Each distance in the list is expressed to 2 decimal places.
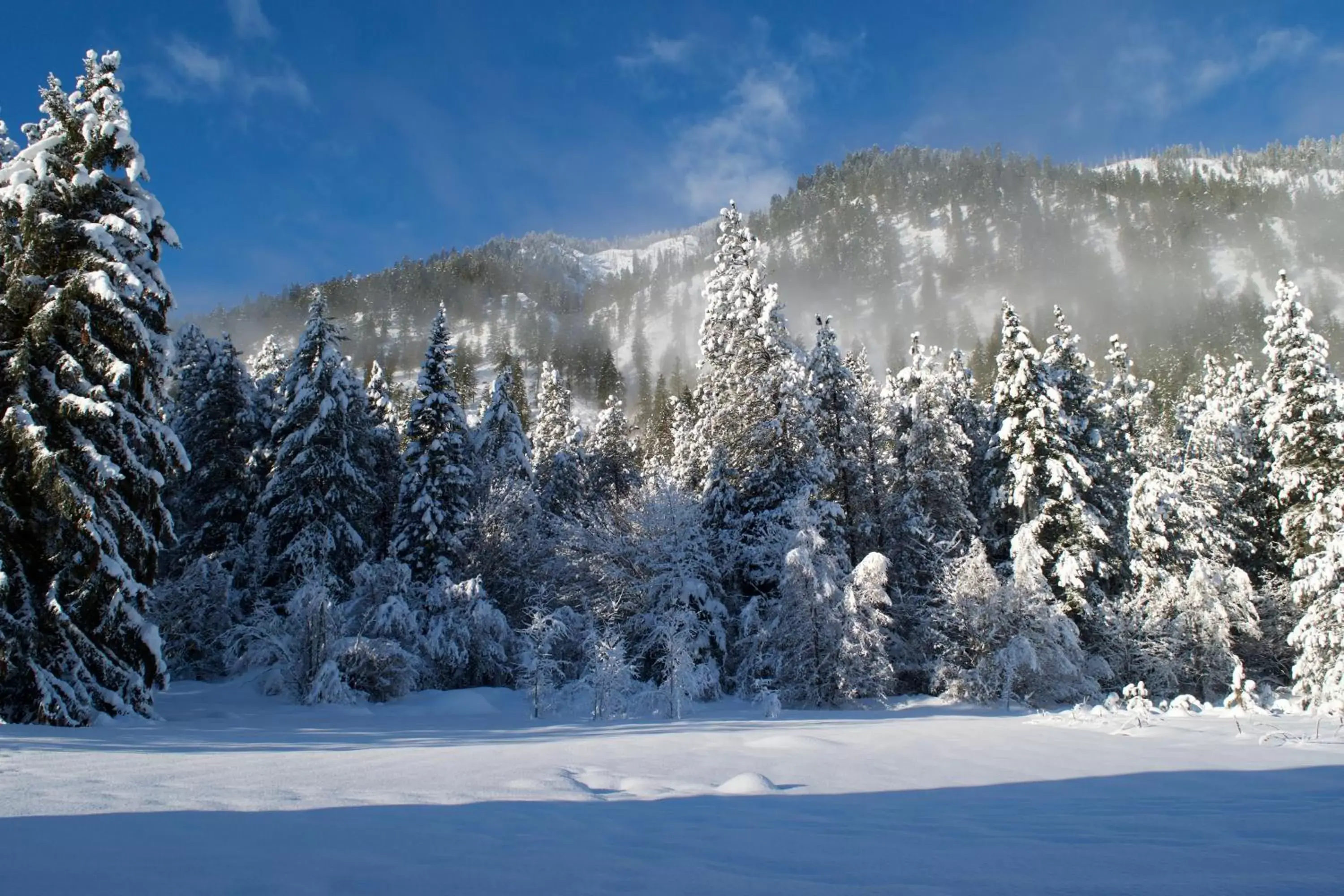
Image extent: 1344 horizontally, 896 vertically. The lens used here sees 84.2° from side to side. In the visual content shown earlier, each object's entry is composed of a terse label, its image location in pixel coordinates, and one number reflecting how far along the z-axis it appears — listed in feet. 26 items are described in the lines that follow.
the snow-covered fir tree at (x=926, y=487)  93.76
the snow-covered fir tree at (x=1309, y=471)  70.54
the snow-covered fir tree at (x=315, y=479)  87.81
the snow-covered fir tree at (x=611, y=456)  166.70
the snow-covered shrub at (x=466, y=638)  76.38
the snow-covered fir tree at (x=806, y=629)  69.67
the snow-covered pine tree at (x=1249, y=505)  92.63
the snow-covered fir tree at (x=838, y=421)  91.45
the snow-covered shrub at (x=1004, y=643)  71.61
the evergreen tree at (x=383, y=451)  111.75
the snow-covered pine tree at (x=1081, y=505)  87.10
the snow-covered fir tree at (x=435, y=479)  89.81
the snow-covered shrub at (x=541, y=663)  57.55
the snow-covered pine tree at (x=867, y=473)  93.20
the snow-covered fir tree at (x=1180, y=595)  83.51
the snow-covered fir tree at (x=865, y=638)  68.59
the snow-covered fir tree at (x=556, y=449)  145.89
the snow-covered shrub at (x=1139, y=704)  40.45
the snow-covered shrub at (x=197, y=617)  76.69
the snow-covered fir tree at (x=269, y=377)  107.86
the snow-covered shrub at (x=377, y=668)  61.77
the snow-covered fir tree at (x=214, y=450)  95.40
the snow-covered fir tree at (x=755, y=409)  84.28
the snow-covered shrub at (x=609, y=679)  55.57
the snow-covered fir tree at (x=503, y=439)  123.13
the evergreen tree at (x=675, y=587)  73.61
